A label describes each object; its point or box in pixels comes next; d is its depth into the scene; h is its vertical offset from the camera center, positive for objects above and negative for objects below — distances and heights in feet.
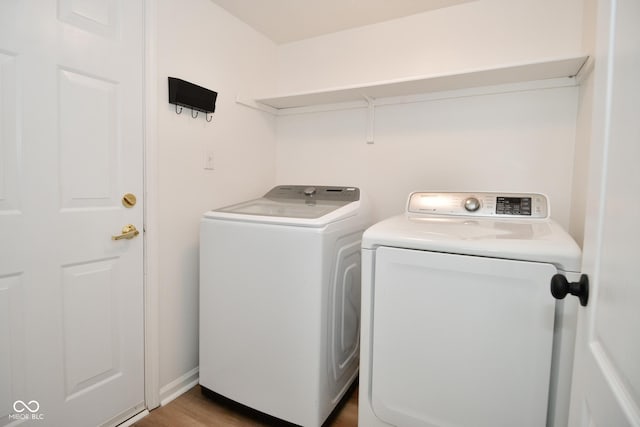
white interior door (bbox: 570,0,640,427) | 1.57 -0.20
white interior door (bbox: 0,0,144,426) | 3.83 -0.30
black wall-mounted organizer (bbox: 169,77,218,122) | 5.47 +1.74
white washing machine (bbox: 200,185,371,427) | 4.73 -1.78
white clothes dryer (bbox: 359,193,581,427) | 3.30 -1.44
